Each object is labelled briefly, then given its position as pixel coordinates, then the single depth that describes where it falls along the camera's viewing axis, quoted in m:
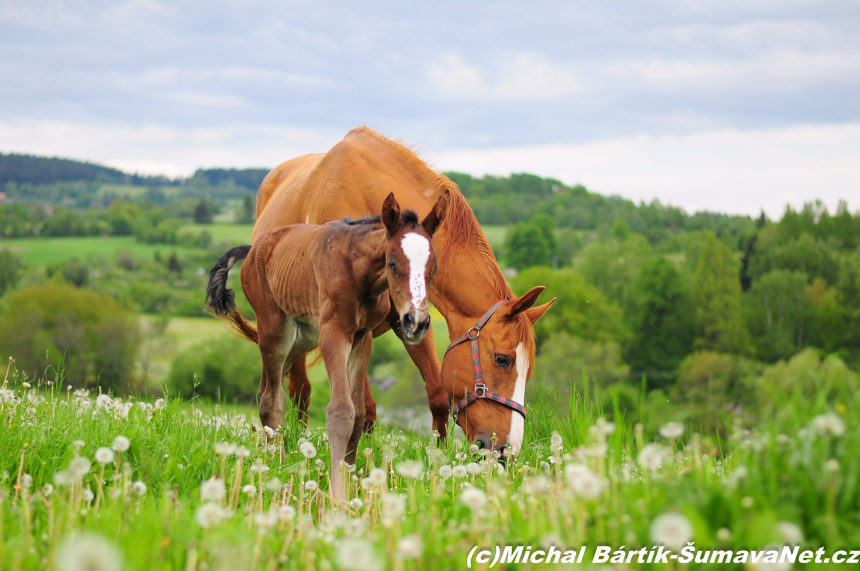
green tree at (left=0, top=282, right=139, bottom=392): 58.03
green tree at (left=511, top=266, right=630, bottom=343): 71.81
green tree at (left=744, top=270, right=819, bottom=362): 71.88
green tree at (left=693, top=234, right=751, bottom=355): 73.12
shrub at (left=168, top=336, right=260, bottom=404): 59.62
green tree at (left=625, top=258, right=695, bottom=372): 75.94
